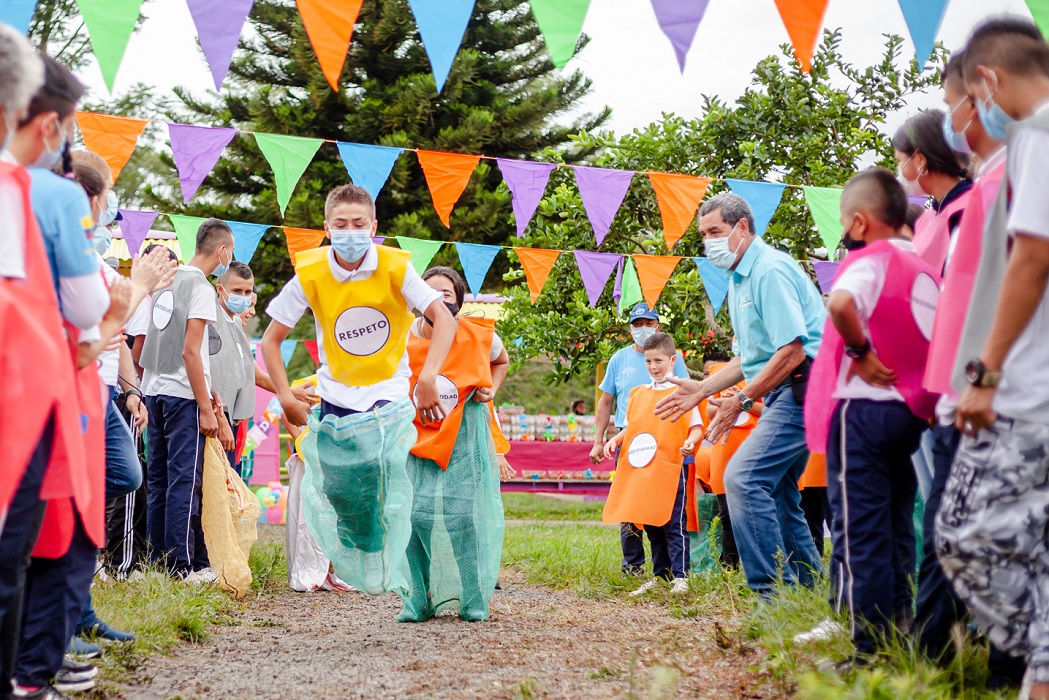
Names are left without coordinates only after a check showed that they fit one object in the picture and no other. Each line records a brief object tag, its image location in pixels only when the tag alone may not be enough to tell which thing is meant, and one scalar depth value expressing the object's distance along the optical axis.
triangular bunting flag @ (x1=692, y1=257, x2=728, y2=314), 11.10
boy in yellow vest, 4.79
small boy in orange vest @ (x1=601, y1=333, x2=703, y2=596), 6.67
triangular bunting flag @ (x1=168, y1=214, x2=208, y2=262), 9.80
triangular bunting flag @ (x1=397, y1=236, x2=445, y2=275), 11.38
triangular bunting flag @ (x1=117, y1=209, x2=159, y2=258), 10.59
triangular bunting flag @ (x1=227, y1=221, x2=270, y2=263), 10.56
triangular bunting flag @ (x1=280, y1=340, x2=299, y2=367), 15.37
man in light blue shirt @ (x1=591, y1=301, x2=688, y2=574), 8.02
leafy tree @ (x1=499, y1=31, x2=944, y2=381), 11.88
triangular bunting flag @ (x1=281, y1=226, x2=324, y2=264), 11.17
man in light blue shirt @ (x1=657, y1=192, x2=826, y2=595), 4.70
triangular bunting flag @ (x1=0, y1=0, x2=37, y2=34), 5.55
